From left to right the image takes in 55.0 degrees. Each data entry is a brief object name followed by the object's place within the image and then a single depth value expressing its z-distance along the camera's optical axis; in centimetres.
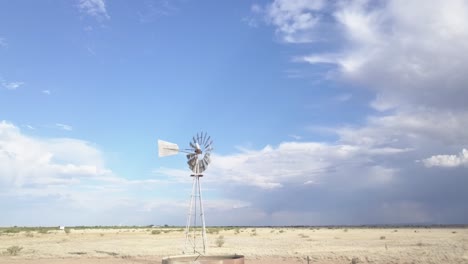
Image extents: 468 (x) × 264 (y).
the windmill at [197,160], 2244
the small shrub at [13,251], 3388
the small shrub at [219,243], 3805
